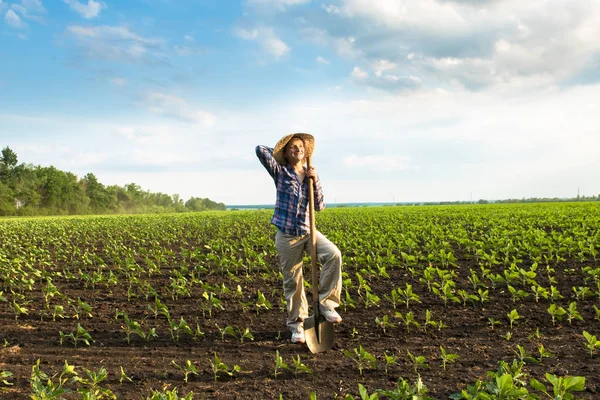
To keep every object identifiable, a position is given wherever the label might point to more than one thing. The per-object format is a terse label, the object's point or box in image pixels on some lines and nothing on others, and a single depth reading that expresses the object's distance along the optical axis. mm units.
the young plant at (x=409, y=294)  5913
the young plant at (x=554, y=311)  5062
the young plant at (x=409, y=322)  5062
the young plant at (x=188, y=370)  3844
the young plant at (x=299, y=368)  3840
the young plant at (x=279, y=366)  3799
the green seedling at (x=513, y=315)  5098
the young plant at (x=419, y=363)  3694
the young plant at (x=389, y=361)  3824
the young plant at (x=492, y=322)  5273
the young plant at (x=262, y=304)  5852
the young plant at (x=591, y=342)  4113
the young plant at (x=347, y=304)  6232
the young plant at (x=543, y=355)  3946
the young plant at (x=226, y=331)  4828
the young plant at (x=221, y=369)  3875
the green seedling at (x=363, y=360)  3836
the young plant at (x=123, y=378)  3789
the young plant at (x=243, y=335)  4823
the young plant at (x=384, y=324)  5109
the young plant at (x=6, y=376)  3667
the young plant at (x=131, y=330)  4871
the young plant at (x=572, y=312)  5199
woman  4758
